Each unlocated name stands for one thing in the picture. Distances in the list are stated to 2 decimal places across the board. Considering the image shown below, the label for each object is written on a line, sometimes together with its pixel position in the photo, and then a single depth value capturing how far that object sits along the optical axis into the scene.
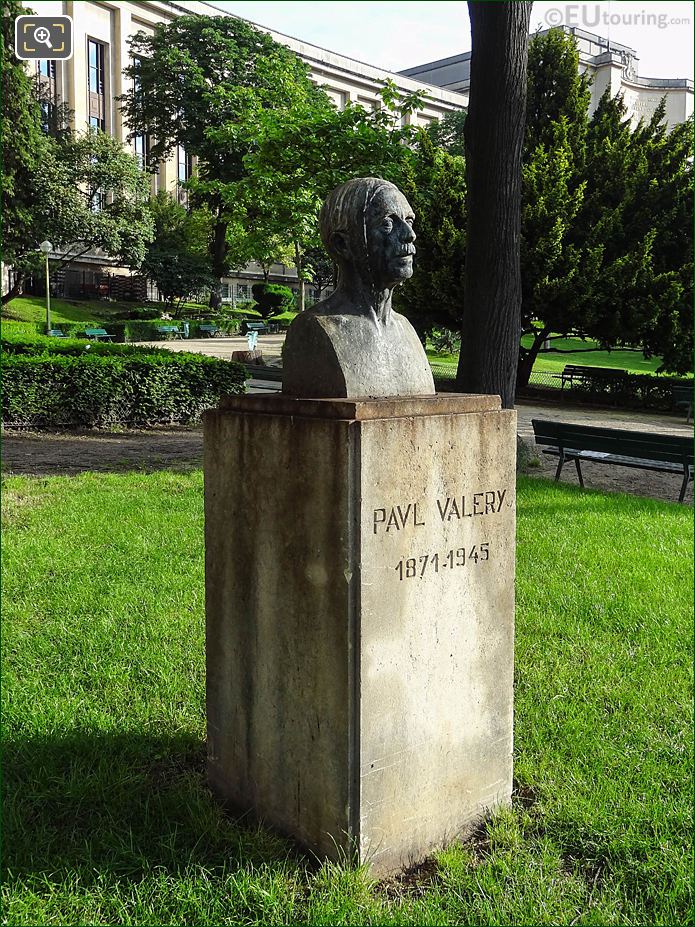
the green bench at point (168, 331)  37.78
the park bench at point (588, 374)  22.42
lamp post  29.33
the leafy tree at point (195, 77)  43.62
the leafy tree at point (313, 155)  15.63
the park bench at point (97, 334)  33.16
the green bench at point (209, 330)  39.88
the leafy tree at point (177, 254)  45.09
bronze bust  3.26
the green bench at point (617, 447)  10.11
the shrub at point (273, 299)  51.56
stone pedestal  2.98
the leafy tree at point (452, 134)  40.16
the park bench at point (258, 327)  43.28
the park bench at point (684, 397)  19.34
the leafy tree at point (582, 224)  19.88
